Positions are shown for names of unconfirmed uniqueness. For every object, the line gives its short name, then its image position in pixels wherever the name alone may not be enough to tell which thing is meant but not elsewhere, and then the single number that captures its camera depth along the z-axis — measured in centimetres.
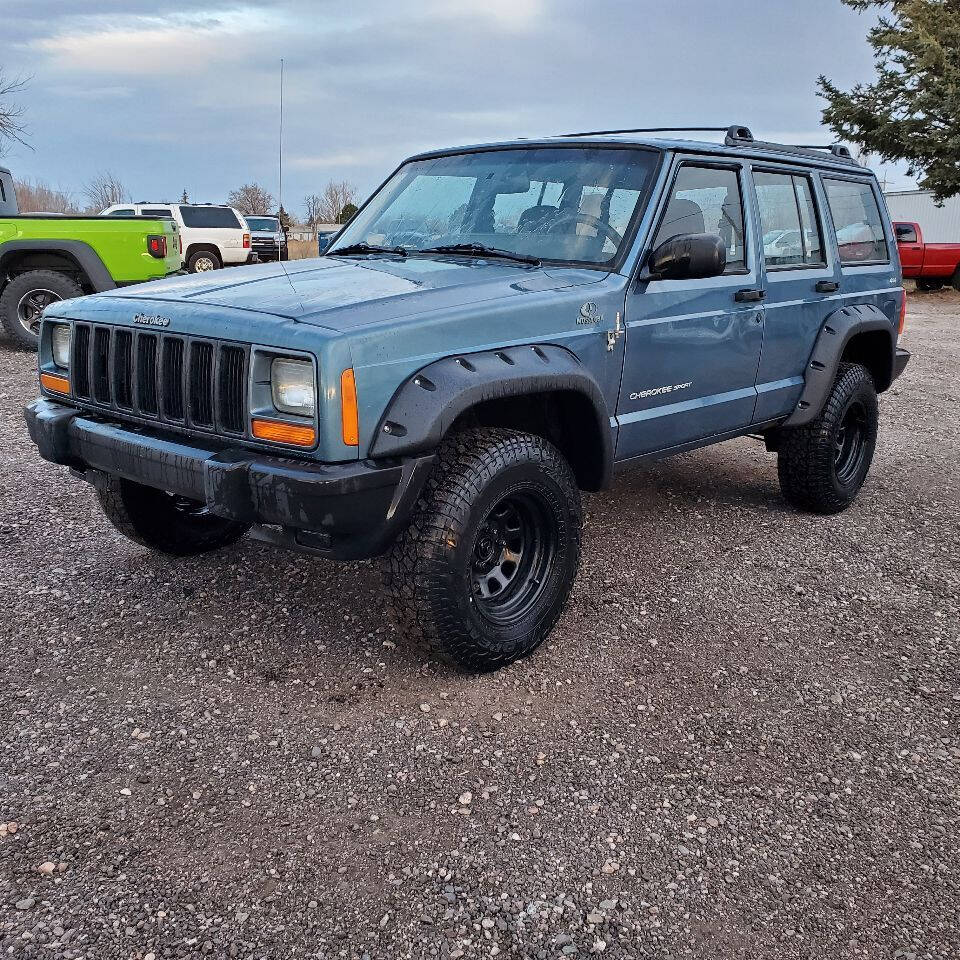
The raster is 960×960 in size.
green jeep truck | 988
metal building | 3009
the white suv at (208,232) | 2012
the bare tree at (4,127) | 2575
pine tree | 2133
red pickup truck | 2033
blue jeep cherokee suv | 292
